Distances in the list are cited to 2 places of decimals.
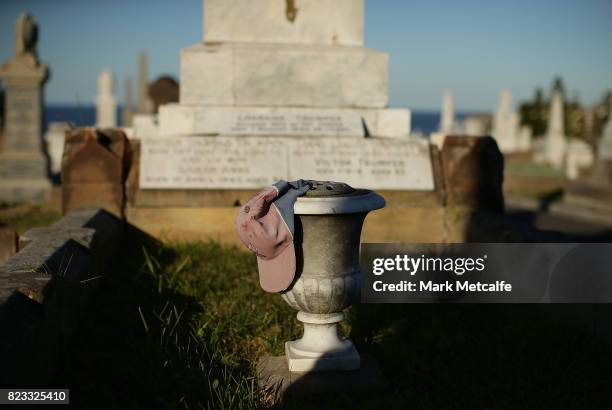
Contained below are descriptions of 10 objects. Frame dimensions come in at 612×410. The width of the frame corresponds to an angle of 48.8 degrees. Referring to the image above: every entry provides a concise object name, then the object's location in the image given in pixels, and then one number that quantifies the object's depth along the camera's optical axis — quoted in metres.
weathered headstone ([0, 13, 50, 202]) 13.14
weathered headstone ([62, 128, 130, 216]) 5.94
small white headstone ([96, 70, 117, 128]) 24.72
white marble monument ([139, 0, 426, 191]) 6.07
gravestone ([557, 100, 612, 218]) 11.54
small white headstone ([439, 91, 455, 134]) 32.41
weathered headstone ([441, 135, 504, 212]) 6.27
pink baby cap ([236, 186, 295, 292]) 3.19
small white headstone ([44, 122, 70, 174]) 20.81
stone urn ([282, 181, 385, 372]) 3.25
